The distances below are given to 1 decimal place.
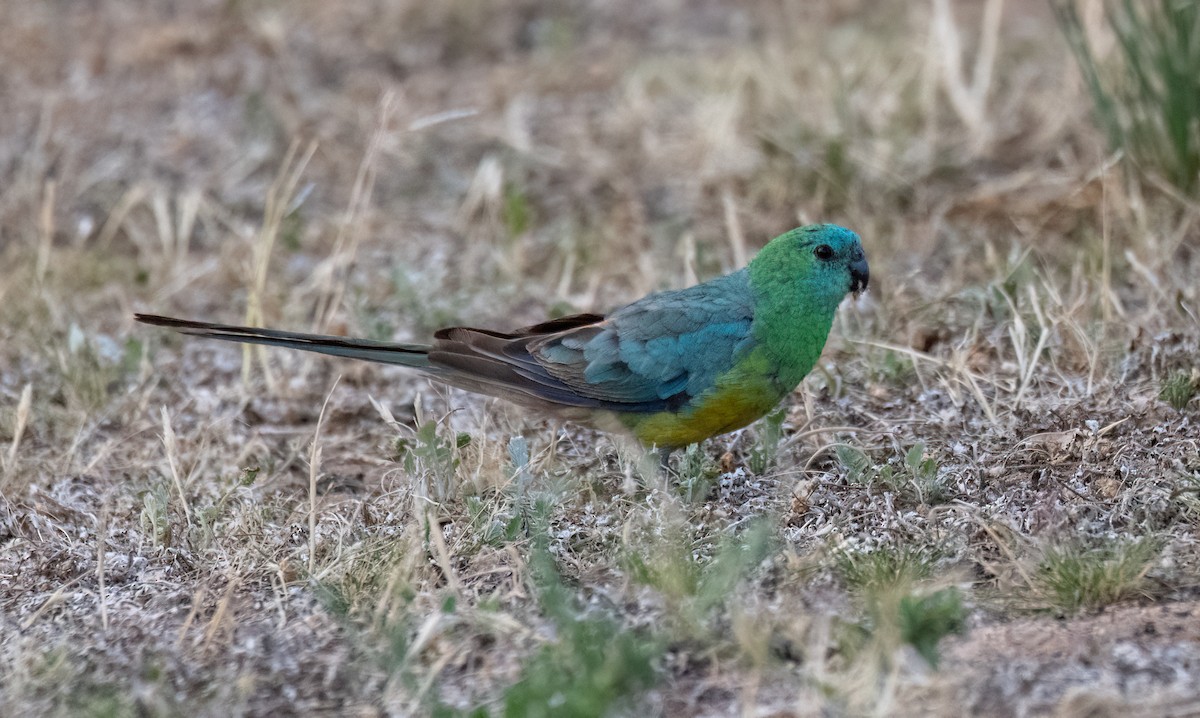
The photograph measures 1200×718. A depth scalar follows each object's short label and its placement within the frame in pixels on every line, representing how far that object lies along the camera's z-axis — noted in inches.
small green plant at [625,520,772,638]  227.0
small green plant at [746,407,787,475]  297.9
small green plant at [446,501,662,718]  193.5
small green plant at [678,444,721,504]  287.4
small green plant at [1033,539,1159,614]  229.9
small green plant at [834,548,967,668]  211.6
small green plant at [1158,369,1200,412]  287.3
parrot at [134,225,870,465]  287.3
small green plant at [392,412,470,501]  280.1
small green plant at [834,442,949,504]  272.7
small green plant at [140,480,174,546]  277.9
